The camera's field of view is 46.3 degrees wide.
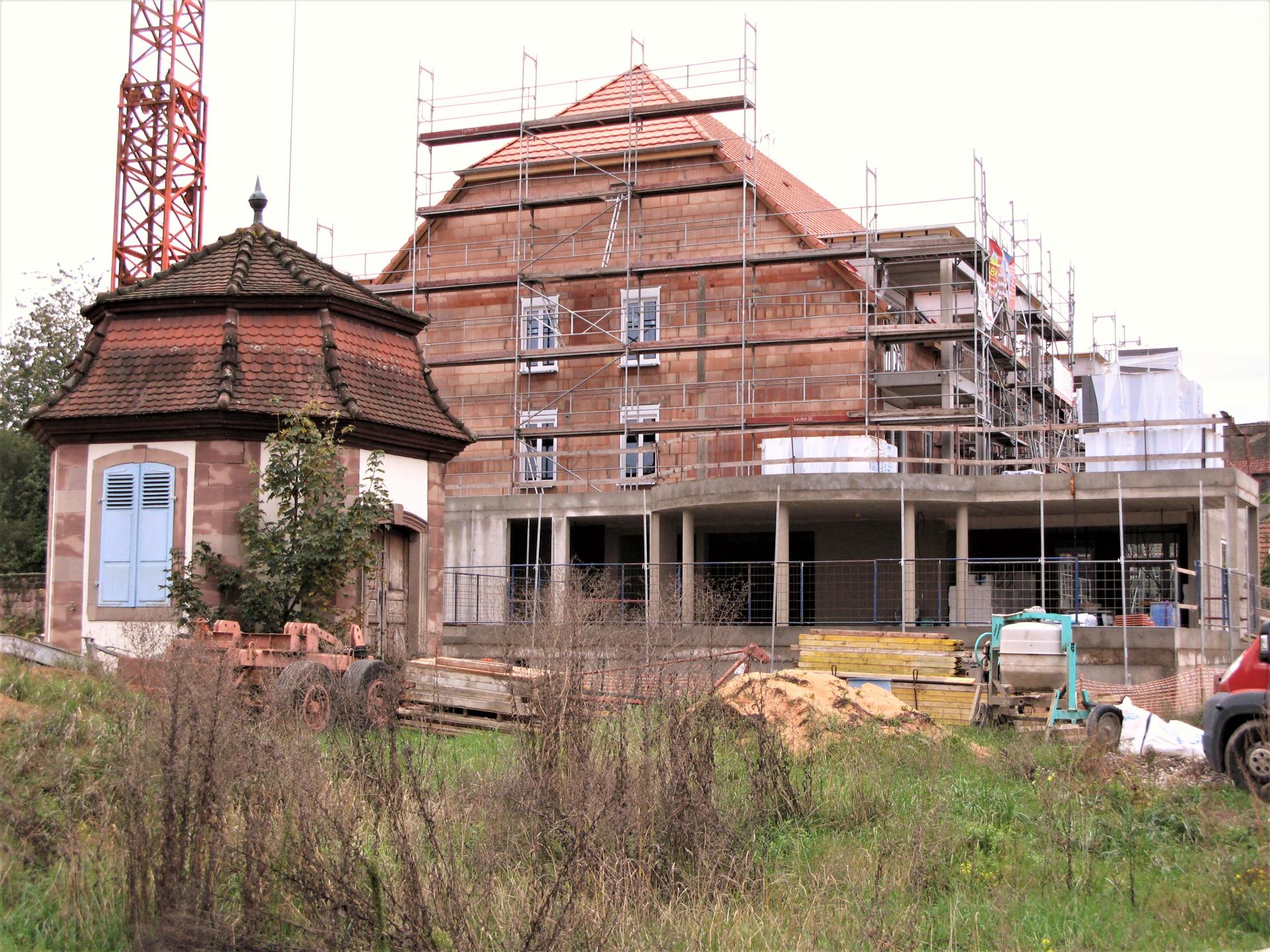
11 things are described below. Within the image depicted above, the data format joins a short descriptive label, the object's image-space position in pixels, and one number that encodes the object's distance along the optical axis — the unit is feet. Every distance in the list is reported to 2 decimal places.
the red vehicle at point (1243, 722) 44.52
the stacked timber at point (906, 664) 67.56
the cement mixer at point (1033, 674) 62.03
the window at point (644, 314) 123.44
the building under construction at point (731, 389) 98.99
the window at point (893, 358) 119.14
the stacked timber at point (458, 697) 58.59
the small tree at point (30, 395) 140.36
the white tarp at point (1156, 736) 54.60
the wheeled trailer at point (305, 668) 50.57
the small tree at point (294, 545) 66.85
